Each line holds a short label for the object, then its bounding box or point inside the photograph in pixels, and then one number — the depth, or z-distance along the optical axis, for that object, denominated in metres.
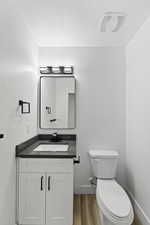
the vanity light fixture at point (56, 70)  1.73
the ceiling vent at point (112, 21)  1.21
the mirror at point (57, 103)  1.75
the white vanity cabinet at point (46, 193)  1.16
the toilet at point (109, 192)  1.03
